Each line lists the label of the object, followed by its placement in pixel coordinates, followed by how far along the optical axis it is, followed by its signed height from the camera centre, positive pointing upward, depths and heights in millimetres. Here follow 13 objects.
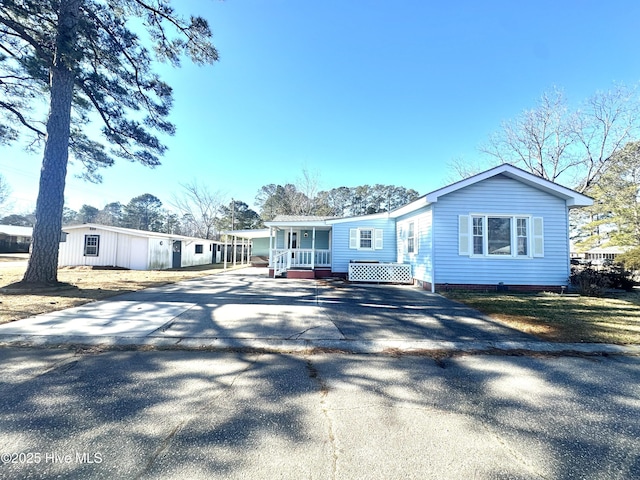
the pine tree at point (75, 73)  8211 +6309
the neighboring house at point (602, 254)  21730 +196
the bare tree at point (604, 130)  16219 +8281
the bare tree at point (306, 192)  30969 +7126
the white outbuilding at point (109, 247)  17297 +161
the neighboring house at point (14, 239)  31119 +1210
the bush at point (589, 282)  8391 -855
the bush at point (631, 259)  9680 -102
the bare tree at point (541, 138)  18438 +8745
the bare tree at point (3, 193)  37319 +7958
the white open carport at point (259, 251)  22484 +65
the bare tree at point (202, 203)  34875 +6363
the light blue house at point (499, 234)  9188 +716
